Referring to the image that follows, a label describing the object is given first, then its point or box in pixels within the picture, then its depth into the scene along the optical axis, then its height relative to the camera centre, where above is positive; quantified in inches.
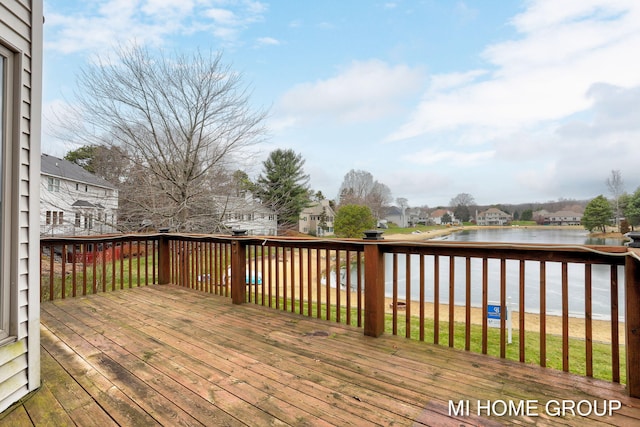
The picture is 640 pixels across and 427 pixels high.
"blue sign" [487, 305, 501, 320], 187.1 -62.6
